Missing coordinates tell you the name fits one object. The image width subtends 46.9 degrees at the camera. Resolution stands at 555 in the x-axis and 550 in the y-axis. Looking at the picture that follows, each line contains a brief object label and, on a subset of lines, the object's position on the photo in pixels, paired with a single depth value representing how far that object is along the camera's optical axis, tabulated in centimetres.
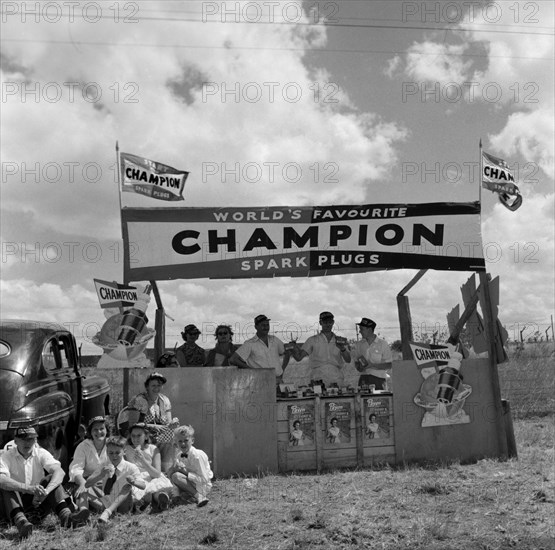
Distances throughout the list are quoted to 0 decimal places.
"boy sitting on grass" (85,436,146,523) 624
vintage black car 622
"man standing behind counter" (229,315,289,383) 887
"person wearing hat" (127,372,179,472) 739
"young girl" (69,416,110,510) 643
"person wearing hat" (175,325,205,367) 917
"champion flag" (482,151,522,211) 977
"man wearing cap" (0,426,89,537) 586
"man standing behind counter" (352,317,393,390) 925
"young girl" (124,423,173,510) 647
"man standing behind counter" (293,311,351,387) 930
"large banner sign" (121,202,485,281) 905
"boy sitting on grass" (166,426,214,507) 676
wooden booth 841
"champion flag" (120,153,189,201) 910
